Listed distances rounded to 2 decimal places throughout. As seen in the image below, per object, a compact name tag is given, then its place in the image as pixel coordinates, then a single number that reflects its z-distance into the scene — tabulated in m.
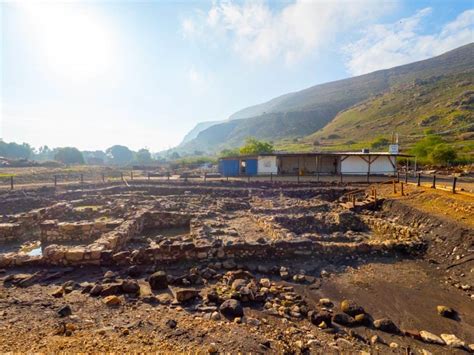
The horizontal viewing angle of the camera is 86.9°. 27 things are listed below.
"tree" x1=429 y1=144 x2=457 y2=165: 35.69
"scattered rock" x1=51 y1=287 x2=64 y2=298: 6.21
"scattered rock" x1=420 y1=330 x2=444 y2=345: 5.19
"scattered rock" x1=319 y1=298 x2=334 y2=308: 6.32
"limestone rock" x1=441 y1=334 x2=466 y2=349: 5.07
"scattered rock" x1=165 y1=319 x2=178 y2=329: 4.96
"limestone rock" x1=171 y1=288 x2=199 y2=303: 6.03
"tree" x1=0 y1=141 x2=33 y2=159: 95.32
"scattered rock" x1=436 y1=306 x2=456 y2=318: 6.14
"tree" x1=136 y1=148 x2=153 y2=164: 121.25
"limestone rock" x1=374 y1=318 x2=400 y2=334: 5.49
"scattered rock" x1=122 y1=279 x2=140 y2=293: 6.38
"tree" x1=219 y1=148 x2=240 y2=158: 75.64
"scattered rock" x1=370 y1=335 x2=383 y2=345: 5.09
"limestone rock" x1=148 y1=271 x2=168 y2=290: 6.81
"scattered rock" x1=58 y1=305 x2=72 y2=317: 5.30
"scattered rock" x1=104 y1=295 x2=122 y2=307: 5.80
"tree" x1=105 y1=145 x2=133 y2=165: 141.68
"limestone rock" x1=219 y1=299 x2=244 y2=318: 5.56
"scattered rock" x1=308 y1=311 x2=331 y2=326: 5.56
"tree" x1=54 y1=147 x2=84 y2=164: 78.19
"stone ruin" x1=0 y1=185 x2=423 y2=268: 8.32
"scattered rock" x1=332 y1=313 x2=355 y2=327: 5.61
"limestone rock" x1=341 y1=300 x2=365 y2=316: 5.93
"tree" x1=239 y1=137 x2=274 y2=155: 50.22
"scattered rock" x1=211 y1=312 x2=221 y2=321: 5.36
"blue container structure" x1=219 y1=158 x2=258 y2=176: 36.94
